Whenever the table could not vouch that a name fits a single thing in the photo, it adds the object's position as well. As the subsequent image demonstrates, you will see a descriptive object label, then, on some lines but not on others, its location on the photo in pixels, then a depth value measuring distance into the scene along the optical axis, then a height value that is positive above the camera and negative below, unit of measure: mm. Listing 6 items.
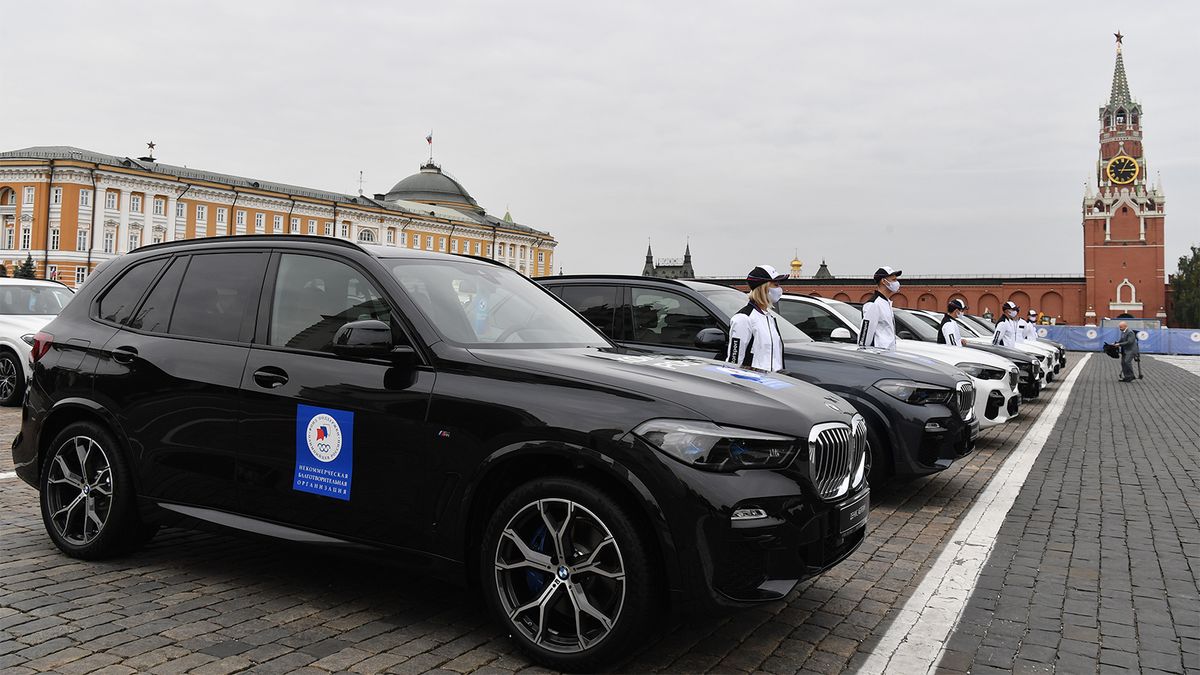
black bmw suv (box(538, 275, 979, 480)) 6863 +39
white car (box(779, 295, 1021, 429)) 10070 +134
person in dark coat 24672 +790
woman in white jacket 6922 +275
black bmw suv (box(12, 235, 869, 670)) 3301 -365
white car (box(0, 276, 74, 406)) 11602 +299
